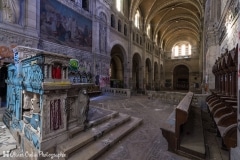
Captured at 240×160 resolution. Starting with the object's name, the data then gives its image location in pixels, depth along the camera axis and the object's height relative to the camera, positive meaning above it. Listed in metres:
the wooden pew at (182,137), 2.78 -1.50
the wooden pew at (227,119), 1.95 -0.79
